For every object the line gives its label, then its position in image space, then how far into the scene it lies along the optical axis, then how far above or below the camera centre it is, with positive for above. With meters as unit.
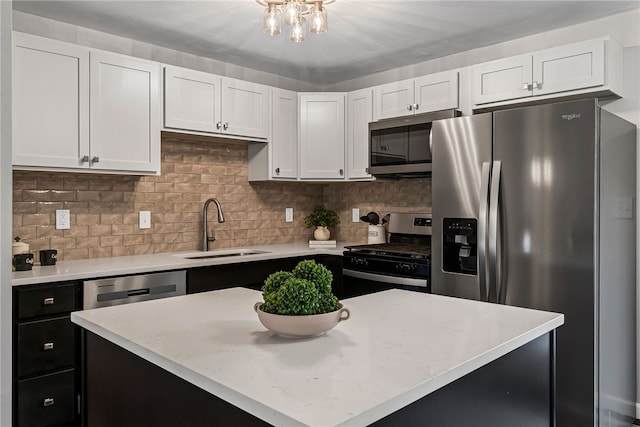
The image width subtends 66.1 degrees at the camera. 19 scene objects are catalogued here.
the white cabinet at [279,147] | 3.89 +0.48
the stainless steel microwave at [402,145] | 3.37 +0.45
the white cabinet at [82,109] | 2.65 +0.57
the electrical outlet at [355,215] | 4.44 -0.07
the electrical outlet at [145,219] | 3.46 -0.09
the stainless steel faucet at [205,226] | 3.73 -0.15
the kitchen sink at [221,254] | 3.48 -0.35
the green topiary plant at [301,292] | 1.22 -0.22
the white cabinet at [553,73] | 2.73 +0.80
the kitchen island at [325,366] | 0.95 -0.35
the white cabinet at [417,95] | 3.37 +0.81
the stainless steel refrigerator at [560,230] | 2.35 -0.12
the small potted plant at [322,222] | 4.28 -0.13
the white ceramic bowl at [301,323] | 1.22 -0.29
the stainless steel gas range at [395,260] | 3.12 -0.36
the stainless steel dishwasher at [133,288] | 2.65 -0.47
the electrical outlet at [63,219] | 3.05 -0.08
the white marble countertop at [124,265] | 2.52 -0.34
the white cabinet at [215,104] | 3.29 +0.73
